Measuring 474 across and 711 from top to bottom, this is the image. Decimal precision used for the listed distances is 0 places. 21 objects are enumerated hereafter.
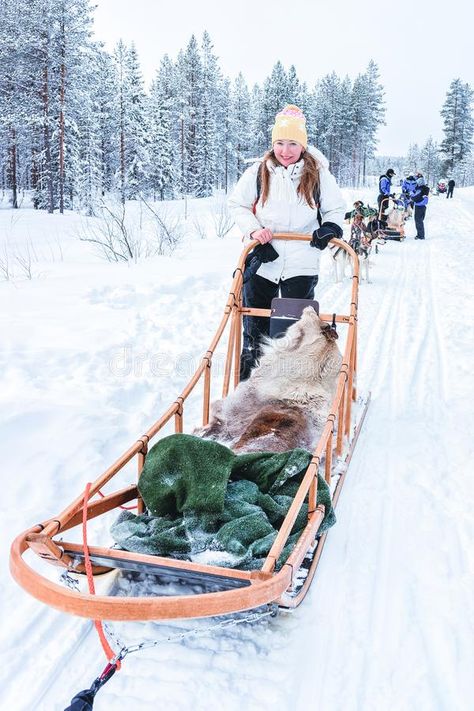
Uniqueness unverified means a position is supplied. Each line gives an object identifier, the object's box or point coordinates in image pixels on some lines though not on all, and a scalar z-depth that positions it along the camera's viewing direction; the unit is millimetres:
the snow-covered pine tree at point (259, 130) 39719
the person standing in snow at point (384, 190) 14922
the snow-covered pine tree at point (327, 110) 46750
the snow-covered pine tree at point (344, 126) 47094
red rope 1586
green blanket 1816
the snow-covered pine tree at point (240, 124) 47156
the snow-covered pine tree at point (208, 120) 38812
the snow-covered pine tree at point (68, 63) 22766
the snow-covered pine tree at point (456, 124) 46188
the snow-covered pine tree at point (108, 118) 31809
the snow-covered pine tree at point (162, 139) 34812
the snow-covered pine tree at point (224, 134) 44438
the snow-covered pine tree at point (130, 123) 31438
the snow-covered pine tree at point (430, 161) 71075
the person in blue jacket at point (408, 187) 17483
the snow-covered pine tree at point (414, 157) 81062
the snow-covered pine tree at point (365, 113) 47125
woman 3404
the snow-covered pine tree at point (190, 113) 37750
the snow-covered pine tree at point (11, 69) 24156
